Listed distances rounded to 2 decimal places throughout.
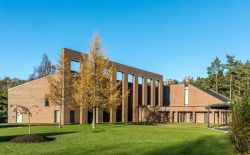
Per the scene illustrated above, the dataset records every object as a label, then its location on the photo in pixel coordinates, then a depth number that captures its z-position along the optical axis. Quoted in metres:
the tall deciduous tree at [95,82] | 27.27
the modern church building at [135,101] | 34.57
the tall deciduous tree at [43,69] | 62.68
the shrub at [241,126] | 7.72
